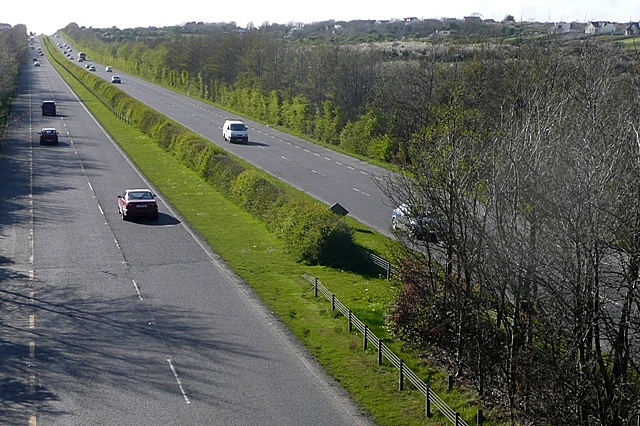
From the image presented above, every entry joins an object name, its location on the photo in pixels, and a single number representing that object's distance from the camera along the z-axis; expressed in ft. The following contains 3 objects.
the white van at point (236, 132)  192.39
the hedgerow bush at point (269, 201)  85.92
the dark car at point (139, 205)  107.65
